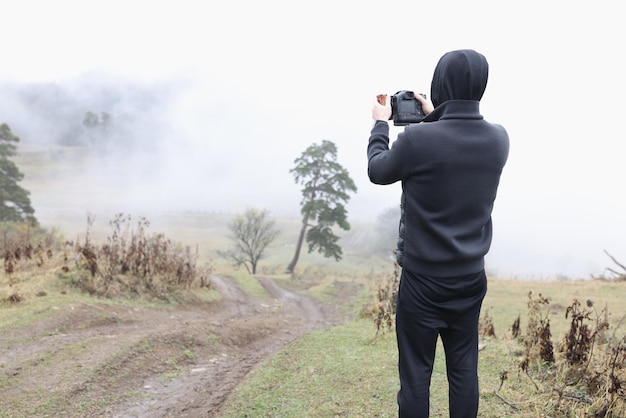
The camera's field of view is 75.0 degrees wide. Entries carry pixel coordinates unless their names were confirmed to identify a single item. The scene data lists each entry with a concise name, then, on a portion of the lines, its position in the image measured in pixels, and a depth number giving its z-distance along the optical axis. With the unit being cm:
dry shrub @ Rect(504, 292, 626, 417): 310
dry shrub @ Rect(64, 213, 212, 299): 990
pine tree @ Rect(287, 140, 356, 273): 2841
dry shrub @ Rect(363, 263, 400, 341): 657
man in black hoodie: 205
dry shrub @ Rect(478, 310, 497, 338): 665
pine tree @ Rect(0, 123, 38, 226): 2758
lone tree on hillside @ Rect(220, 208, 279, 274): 3388
